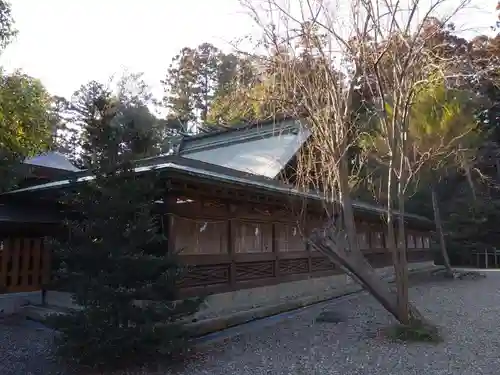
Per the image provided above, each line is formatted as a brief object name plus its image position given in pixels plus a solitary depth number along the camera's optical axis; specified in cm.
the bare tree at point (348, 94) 713
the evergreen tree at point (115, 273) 541
